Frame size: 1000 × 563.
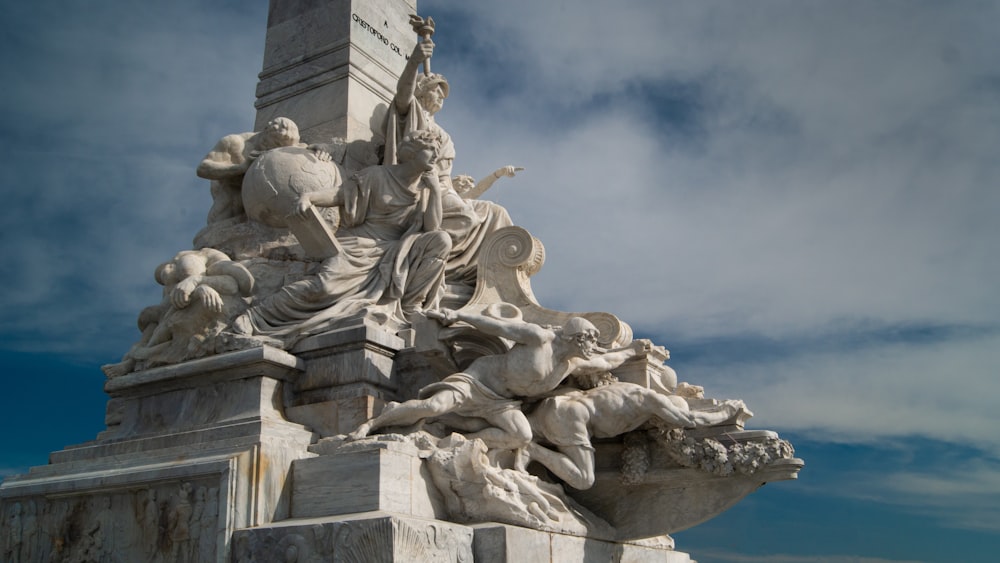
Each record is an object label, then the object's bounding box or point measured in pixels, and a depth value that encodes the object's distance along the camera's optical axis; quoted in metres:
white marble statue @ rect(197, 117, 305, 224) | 10.46
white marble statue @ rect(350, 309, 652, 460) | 7.87
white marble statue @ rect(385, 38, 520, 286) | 10.08
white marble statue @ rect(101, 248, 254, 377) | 8.88
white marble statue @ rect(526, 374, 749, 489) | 8.09
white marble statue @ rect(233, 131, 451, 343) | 9.03
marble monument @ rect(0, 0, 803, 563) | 7.29
